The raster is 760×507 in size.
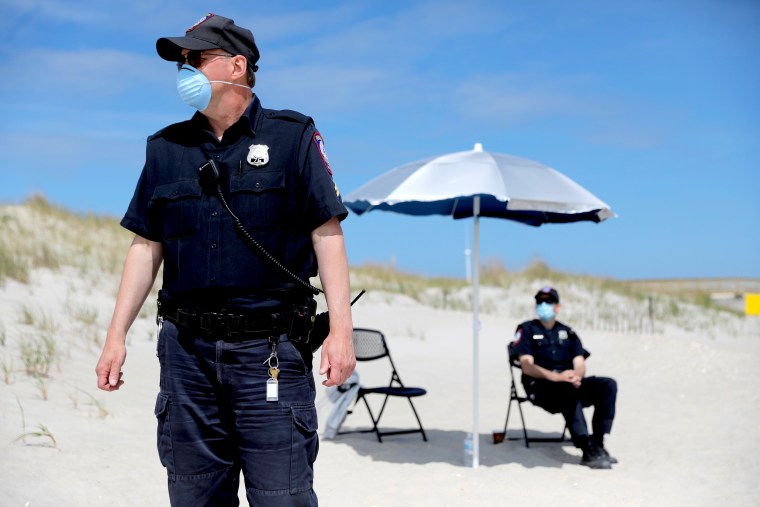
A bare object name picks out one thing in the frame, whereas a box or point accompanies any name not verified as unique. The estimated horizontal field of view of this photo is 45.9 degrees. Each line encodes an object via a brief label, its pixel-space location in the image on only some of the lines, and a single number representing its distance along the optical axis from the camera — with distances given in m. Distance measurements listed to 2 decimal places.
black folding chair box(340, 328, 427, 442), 8.39
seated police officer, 7.51
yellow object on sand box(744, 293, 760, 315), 10.17
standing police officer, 2.98
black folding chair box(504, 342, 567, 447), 8.00
